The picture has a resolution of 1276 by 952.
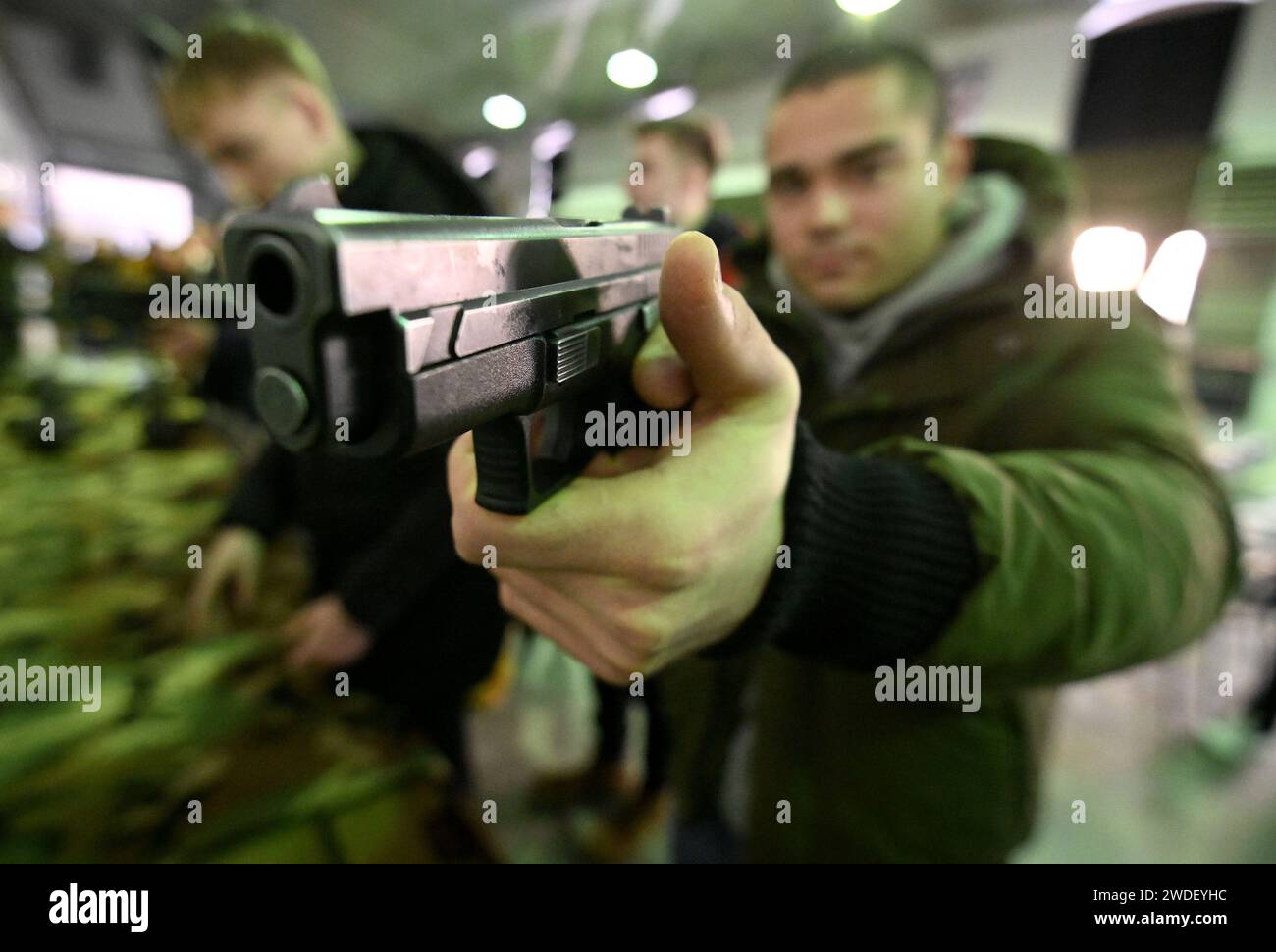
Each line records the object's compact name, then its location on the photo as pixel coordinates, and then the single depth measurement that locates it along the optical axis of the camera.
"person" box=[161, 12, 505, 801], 0.57
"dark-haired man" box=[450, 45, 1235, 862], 0.32
